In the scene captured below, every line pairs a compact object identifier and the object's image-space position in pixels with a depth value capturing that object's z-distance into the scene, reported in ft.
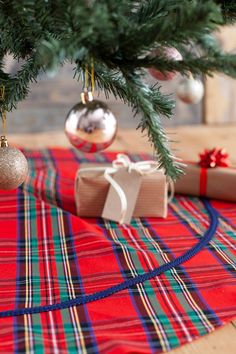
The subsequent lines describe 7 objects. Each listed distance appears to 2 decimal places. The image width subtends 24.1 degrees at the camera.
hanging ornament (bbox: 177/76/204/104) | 4.52
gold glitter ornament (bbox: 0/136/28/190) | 2.64
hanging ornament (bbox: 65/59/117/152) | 2.64
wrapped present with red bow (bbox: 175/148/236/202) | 4.21
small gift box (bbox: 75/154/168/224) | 3.82
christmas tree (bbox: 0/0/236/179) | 1.89
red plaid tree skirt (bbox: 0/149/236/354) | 2.45
